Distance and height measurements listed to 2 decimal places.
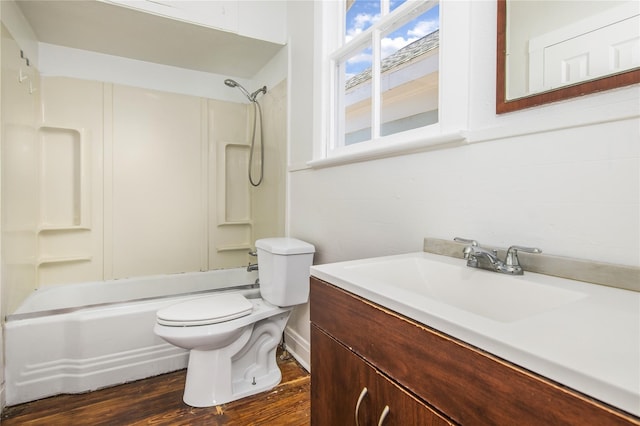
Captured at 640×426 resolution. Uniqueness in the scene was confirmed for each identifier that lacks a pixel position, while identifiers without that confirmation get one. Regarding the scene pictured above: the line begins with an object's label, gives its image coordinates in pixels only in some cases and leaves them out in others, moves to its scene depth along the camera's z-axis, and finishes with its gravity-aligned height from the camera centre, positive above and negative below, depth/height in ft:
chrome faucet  2.65 -0.43
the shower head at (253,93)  8.29 +3.13
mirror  2.33 +1.35
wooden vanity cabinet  1.28 -0.92
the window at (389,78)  3.51 +1.92
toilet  4.87 -1.92
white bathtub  5.18 -2.47
